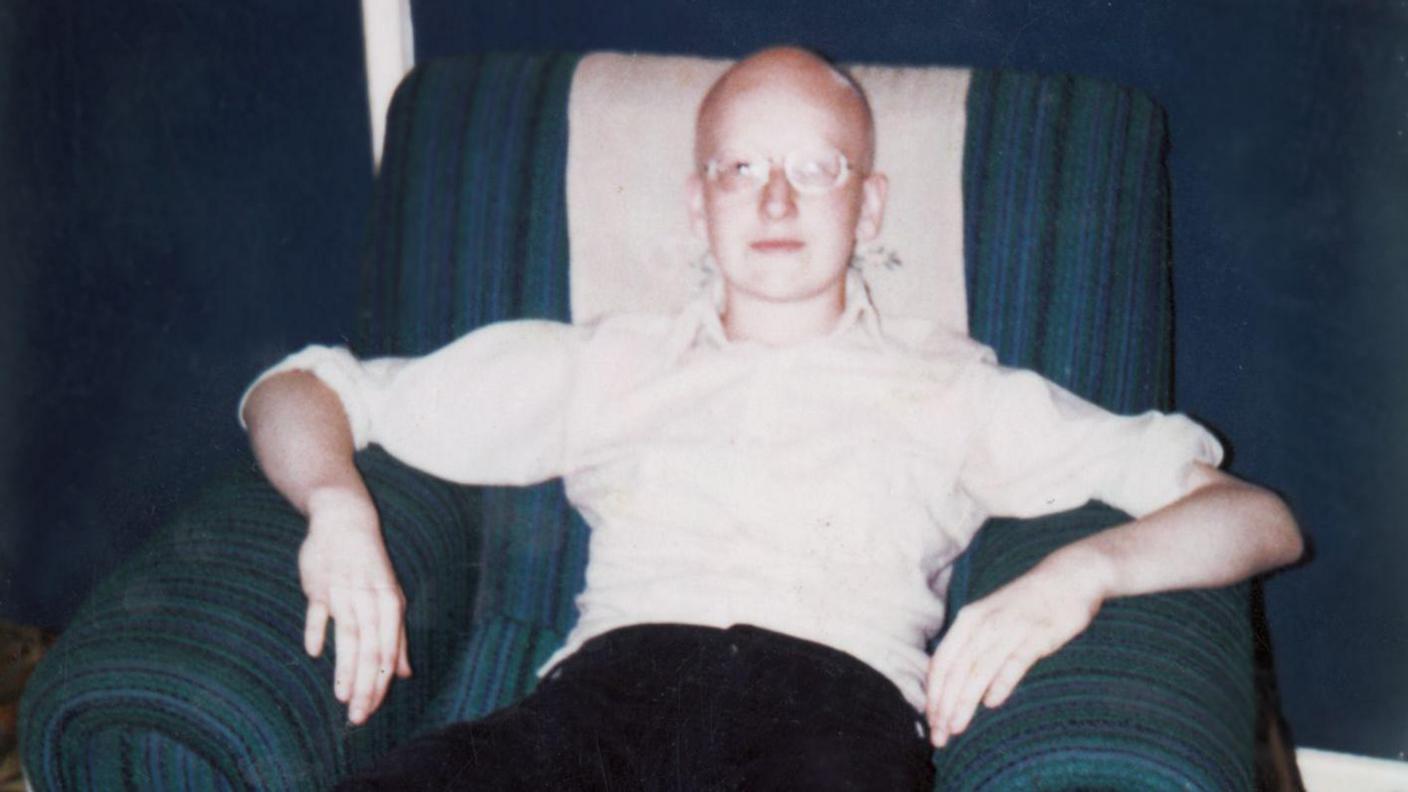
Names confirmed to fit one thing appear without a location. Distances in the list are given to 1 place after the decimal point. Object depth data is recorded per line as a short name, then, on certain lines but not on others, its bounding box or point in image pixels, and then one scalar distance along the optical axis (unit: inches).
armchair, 42.8
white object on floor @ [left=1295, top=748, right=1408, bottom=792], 78.4
